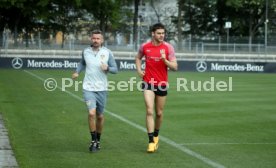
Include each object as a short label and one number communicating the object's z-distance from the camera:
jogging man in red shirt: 11.76
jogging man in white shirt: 11.70
